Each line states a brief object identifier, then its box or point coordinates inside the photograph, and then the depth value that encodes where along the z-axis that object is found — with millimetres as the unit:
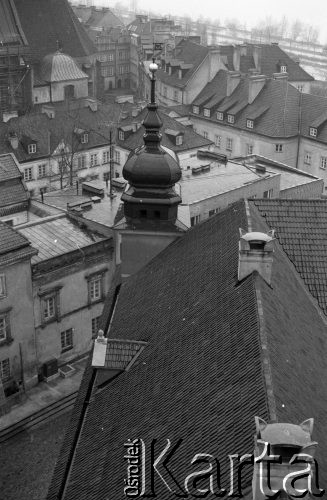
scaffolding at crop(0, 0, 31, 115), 83000
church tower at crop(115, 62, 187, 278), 26781
